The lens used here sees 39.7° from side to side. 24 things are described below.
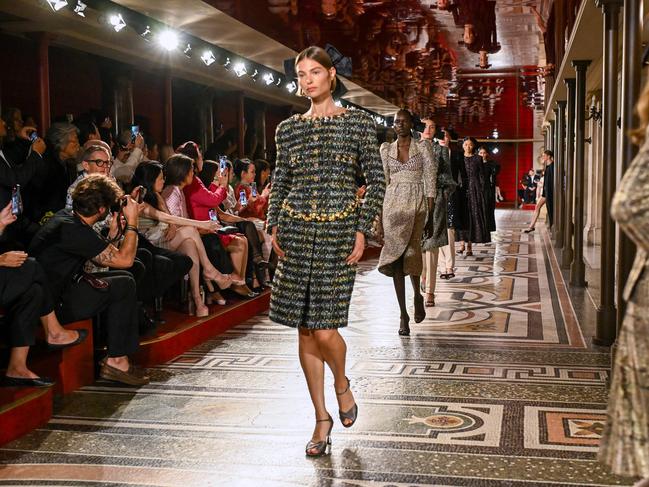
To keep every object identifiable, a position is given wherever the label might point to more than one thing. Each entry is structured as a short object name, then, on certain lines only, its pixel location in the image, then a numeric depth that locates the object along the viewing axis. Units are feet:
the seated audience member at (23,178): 16.48
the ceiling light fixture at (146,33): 27.91
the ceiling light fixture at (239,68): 36.06
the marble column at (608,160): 18.66
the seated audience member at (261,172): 33.32
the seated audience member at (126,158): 24.52
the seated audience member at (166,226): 21.36
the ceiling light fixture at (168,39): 29.19
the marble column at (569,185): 34.30
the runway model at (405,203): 21.13
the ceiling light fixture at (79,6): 24.76
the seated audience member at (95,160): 17.97
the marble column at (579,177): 29.12
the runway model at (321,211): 12.07
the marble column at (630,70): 16.47
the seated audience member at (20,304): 14.12
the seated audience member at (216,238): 23.82
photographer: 15.72
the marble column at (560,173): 45.80
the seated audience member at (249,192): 29.22
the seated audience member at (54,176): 19.51
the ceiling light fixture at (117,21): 26.32
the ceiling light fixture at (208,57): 32.58
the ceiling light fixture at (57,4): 24.02
